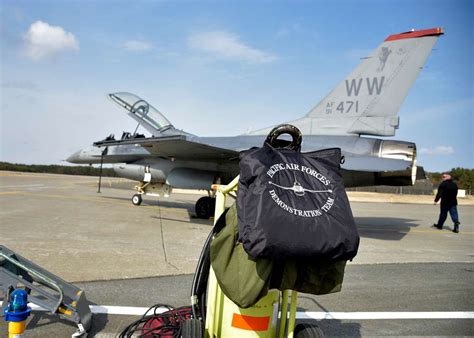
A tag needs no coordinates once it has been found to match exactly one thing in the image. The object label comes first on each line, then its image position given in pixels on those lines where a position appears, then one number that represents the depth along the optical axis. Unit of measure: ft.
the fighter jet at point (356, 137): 28.91
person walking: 38.32
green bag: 6.11
